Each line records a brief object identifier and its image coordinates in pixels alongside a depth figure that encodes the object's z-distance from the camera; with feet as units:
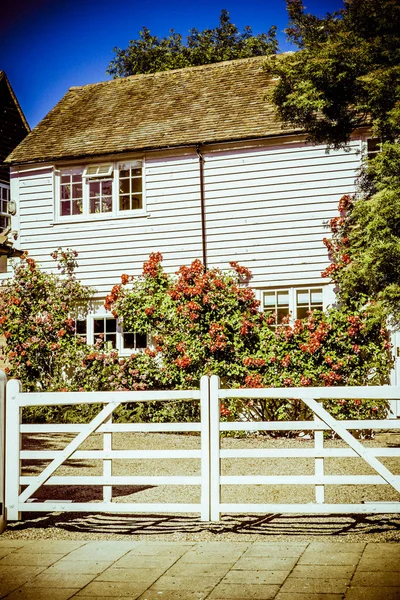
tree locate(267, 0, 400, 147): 43.34
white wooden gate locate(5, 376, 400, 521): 22.74
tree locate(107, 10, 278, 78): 108.58
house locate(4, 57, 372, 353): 54.44
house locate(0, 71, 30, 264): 75.92
